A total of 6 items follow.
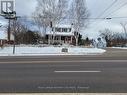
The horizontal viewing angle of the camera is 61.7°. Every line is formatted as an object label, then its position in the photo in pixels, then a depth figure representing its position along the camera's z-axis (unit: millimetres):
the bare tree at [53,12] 22213
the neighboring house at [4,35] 33990
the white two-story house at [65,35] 32185
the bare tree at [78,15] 23801
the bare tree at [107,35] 47549
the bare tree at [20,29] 29174
